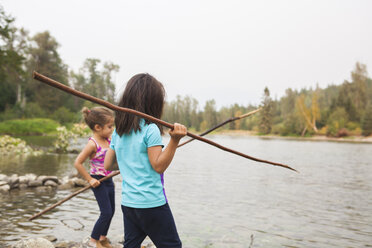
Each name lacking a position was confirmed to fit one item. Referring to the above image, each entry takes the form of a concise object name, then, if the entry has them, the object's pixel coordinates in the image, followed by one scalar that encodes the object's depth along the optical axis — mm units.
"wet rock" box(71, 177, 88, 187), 7294
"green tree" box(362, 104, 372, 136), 44075
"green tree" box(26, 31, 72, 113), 41028
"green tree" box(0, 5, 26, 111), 18516
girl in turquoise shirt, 1874
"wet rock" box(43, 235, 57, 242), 3669
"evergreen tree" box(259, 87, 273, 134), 57406
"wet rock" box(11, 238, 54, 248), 3139
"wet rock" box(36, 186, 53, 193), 6723
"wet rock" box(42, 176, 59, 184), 7168
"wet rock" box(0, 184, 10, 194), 6444
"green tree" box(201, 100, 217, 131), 56375
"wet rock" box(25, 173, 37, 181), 7112
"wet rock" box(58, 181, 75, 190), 7043
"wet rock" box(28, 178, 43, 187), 6986
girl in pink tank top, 3164
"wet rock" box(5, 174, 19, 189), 6784
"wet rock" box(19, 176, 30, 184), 6977
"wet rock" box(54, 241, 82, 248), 3382
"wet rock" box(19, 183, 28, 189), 6855
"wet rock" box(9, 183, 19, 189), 6764
